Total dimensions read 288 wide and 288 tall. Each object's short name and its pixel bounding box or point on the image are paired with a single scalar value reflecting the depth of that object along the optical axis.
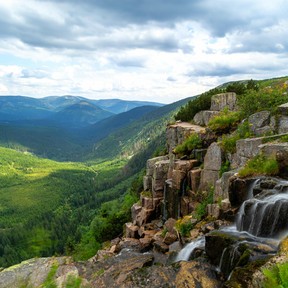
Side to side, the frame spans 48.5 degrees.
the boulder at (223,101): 42.93
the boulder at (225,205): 20.61
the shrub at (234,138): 27.88
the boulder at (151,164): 41.42
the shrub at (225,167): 27.47
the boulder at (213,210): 21.96
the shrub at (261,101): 28.94
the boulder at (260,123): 26.80
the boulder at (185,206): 30.28
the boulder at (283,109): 25.58
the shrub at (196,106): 48.47
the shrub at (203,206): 25.57
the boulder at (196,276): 15.42
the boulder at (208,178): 28.34
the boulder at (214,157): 28.41
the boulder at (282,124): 25.10
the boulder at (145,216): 35.56
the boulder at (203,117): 41.44
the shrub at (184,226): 23.95
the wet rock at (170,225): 27.16
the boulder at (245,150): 24.21
